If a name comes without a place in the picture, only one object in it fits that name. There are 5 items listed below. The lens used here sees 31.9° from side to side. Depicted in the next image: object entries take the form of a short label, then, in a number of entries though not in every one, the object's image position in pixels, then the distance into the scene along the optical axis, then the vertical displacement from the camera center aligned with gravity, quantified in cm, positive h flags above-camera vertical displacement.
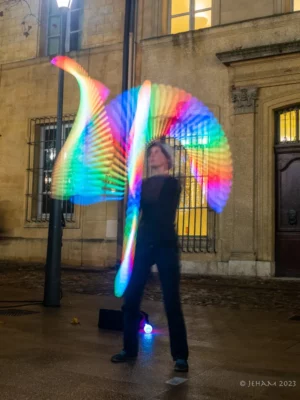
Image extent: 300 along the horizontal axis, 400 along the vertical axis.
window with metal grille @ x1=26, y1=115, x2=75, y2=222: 1622 +194
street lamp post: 753 -24
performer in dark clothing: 418 -20
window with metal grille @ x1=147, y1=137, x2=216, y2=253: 1353 +50
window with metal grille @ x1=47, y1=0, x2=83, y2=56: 1622 +640
